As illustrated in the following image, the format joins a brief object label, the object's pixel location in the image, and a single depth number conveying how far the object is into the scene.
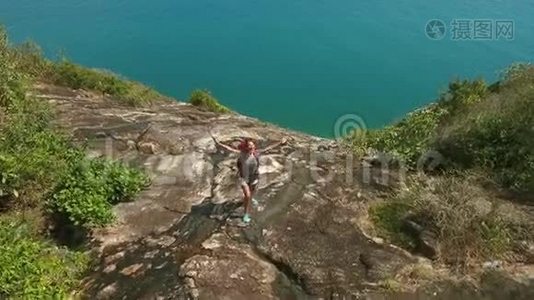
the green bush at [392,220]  8.01
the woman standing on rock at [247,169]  8.09
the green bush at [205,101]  17.61
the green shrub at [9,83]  11.27
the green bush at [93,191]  8.33
